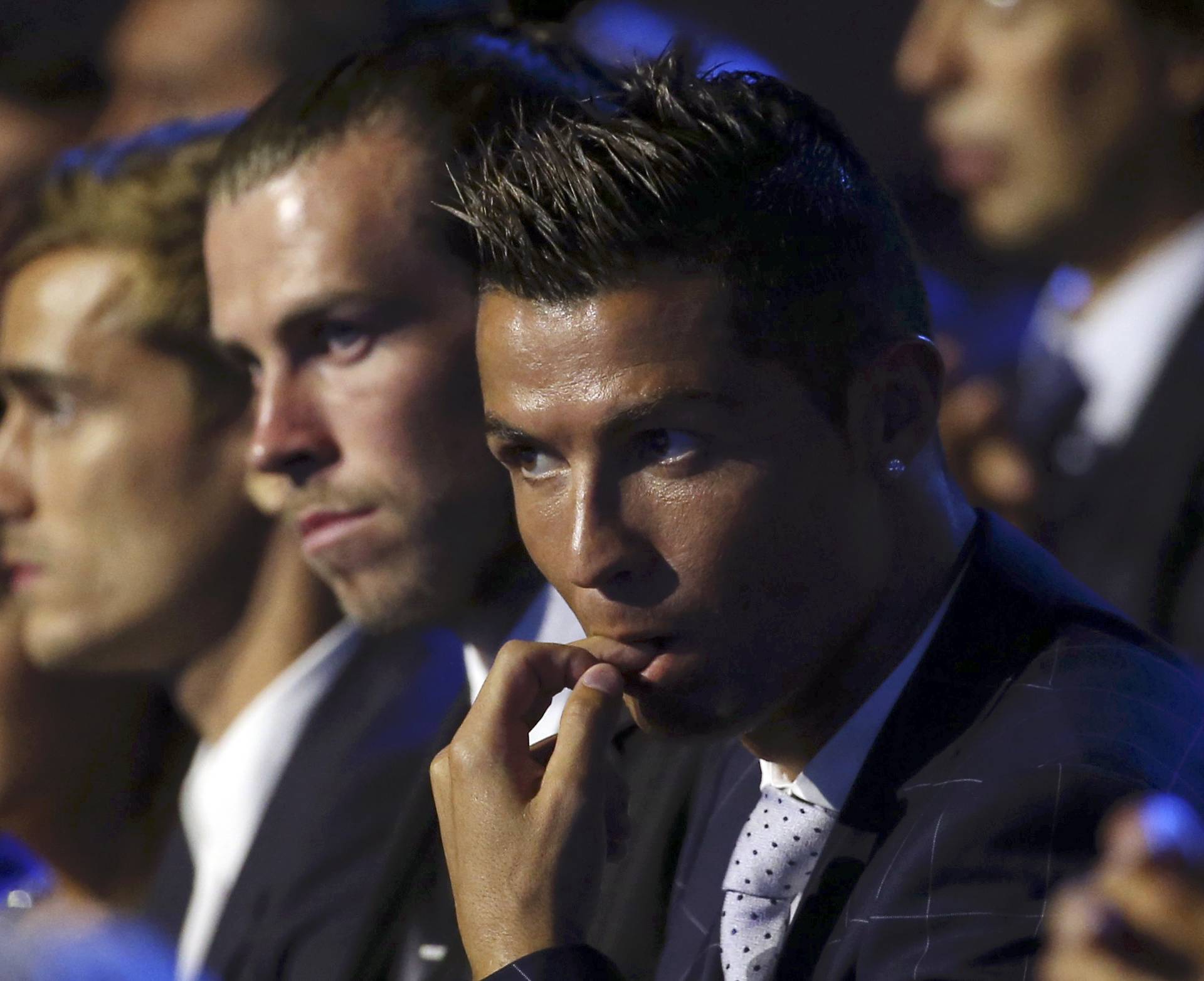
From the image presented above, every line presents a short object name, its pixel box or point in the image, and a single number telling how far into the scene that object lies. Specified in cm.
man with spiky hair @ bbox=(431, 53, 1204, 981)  487
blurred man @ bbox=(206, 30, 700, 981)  512
